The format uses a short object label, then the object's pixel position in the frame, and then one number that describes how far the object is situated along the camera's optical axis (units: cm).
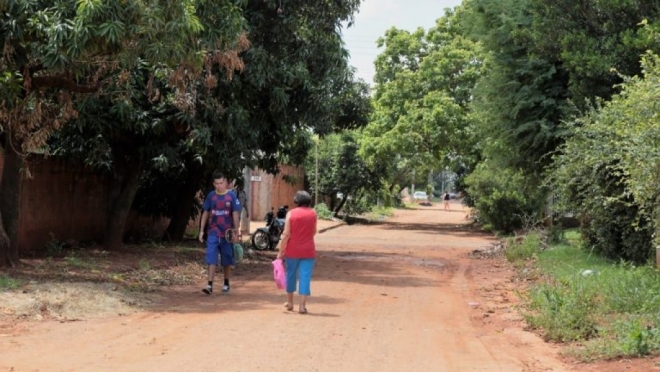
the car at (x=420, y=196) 10400
